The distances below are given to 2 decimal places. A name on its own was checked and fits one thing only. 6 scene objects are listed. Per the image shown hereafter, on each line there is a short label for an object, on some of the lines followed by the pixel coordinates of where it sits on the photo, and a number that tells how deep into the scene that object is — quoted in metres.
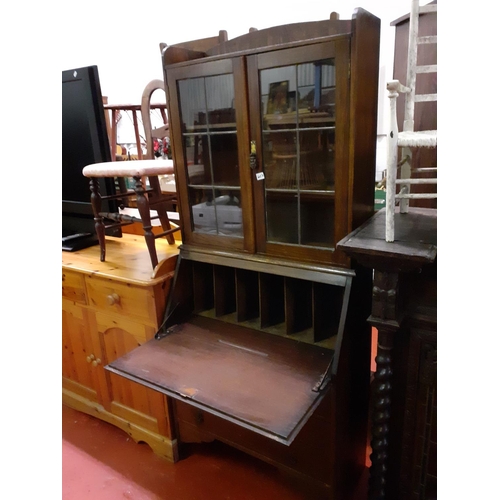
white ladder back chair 1.01
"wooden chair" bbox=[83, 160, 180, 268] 1.61
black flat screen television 1.98
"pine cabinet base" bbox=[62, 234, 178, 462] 1.64
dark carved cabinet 1.04
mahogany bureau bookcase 1.15
